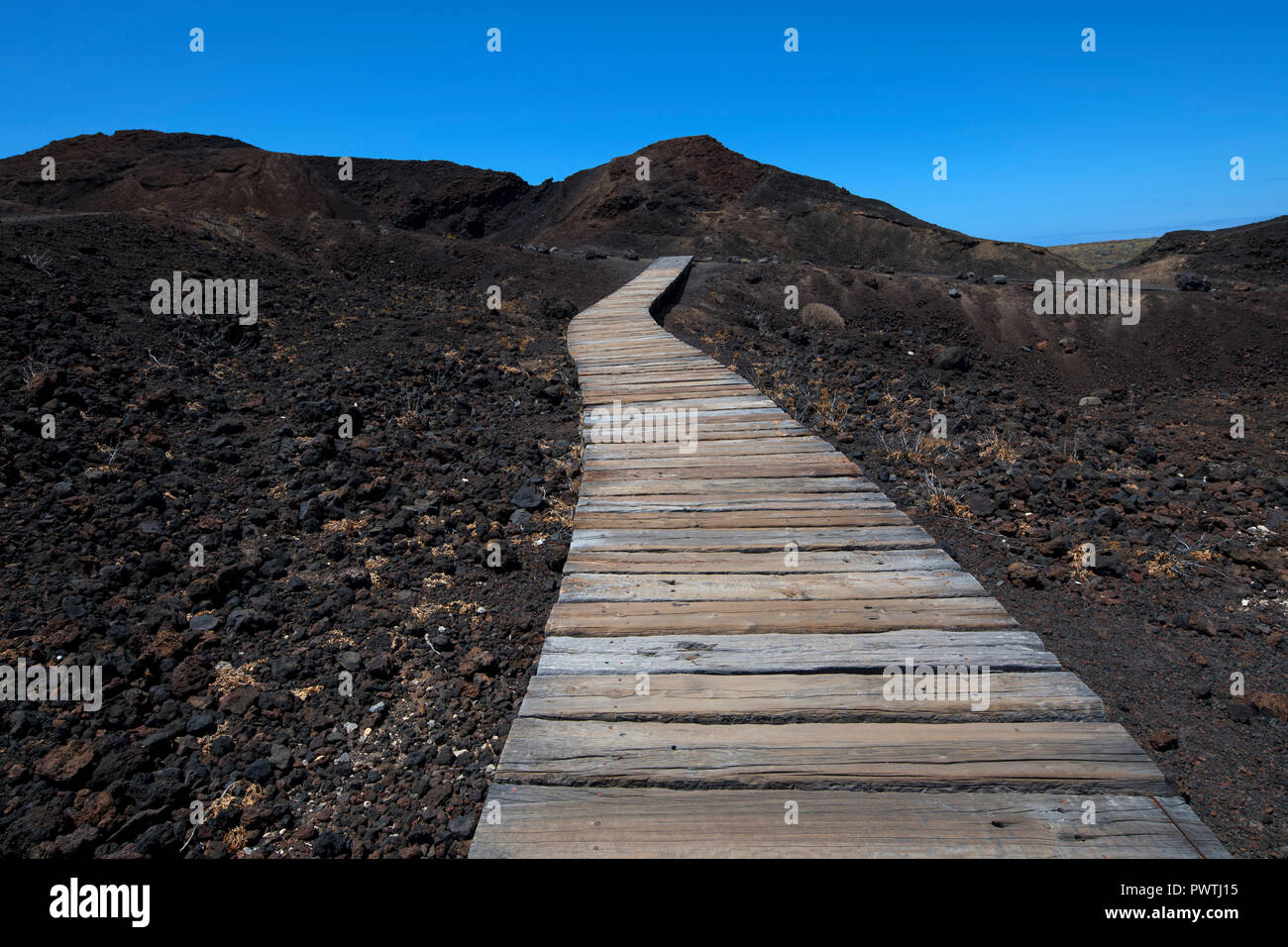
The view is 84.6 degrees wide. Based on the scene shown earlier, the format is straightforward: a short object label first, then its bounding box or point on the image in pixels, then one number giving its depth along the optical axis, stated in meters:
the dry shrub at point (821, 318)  12.80
